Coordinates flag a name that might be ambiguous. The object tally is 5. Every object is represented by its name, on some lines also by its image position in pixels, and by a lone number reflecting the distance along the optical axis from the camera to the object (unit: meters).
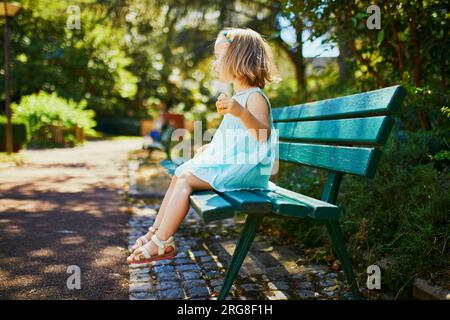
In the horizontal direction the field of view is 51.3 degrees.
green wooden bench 2.21
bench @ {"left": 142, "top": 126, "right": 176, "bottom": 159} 8.67
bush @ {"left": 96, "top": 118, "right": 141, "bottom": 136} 26.47
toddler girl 2.55
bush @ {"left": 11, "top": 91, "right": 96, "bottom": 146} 14.89
